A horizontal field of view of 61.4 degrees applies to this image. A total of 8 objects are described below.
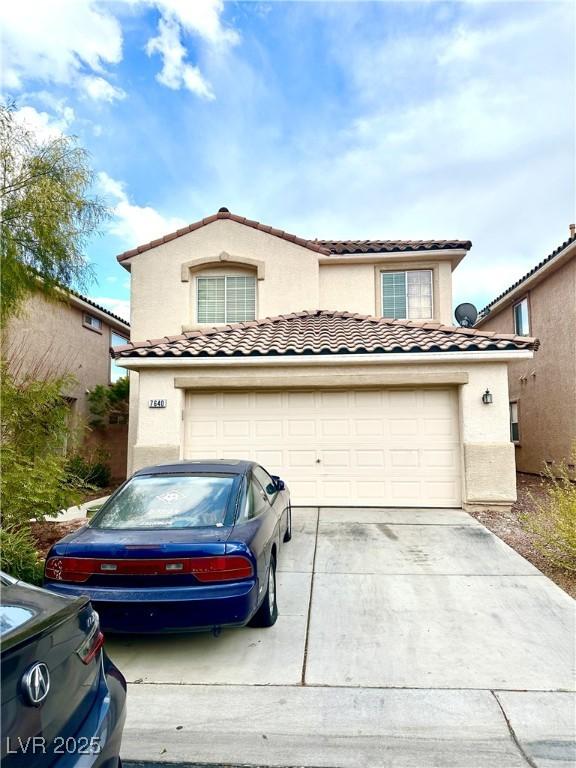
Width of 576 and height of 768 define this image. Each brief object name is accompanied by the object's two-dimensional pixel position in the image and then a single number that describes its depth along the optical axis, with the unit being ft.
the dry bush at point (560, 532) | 18.95
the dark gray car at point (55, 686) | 5.34
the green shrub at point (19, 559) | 17.90
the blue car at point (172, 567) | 12.34
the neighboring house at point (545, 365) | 42.75
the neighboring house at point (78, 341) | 40.67
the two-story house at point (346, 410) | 30.45
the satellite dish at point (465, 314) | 42.34
